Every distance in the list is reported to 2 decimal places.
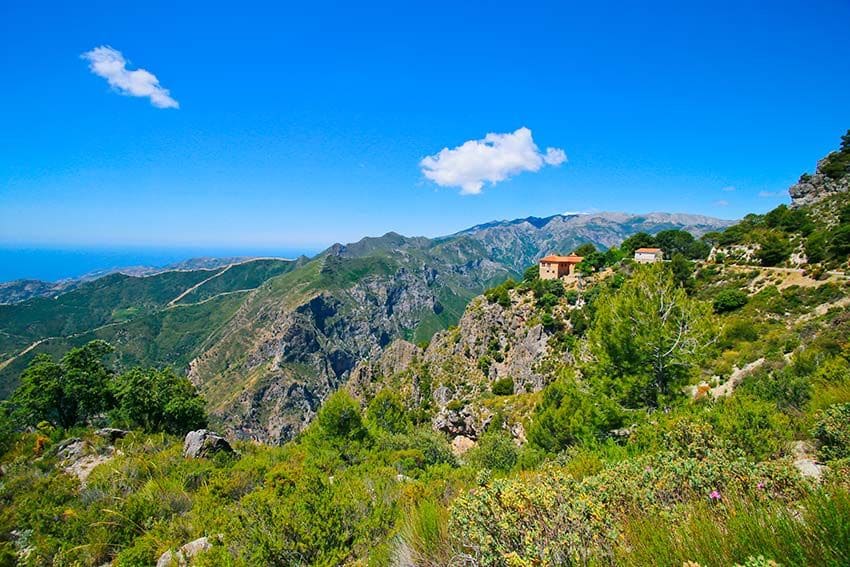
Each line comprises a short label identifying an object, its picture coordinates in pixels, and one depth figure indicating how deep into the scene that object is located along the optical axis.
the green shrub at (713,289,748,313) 32.38
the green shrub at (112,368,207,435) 21.20
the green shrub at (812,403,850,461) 5.53
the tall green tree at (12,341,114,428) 21.30
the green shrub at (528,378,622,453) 14.16
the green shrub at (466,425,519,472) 14.80
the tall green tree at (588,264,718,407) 13.88
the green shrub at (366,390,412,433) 28.17
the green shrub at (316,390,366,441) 20.91
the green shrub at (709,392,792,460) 6.56
